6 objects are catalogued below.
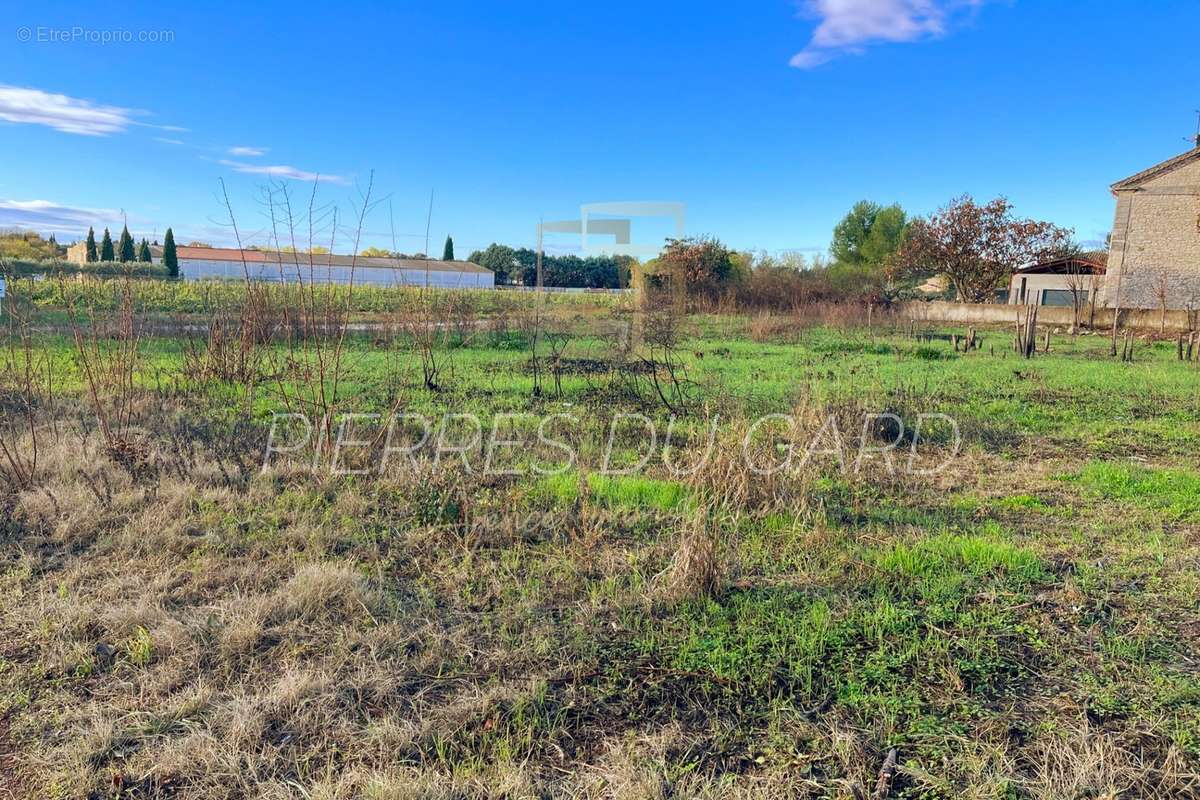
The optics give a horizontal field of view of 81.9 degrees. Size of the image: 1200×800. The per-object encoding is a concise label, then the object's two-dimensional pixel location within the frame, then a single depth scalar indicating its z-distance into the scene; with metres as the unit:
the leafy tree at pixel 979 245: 31.47
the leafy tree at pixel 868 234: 41.97
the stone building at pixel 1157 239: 23.36
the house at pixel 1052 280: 27.22
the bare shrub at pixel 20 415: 4.52
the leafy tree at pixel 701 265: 28.47
